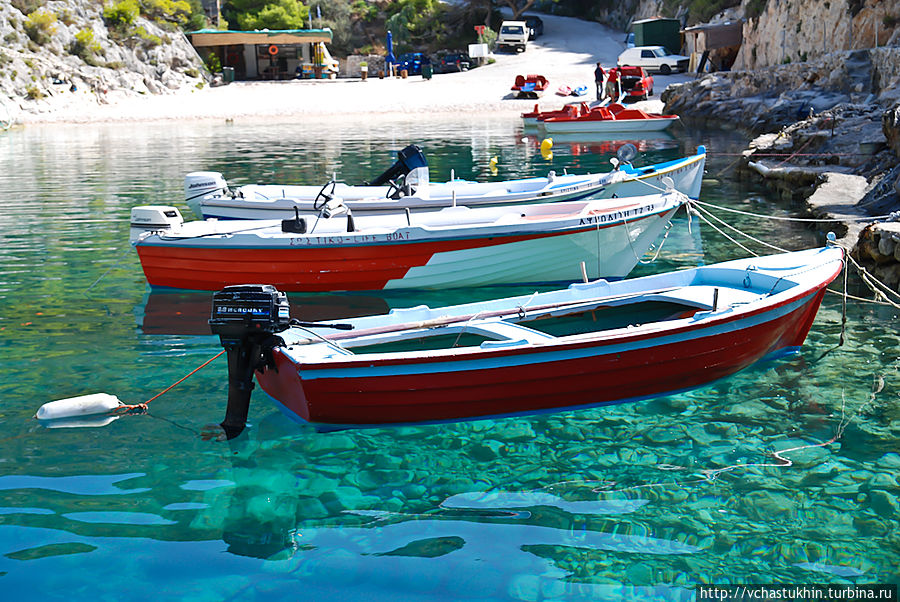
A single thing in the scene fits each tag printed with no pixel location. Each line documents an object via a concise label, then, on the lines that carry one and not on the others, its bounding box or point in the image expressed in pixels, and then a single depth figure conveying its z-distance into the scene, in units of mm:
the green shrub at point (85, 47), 50500
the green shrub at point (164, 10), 58375
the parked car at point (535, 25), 60553
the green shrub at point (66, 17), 52062
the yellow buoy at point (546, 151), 21684
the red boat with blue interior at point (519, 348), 6531
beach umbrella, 54288
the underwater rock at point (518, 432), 6751
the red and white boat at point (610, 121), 29938
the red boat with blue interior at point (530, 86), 44875
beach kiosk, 56562
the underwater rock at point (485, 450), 6453
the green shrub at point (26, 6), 51031
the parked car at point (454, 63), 53625
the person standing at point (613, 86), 39031
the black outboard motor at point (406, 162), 13141
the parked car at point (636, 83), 40125
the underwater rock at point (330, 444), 6656
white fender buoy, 7160
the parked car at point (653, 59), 47750
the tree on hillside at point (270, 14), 60469
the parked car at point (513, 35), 55469
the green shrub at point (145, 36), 54438
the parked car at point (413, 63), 56438
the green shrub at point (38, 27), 49344
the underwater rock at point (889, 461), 6082
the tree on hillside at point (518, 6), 60719
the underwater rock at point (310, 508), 5742
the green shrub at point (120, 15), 55031
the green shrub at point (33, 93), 45219
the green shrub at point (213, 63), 58281
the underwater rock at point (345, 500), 5824
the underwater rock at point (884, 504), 5473
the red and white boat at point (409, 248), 10438
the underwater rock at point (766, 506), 5484
